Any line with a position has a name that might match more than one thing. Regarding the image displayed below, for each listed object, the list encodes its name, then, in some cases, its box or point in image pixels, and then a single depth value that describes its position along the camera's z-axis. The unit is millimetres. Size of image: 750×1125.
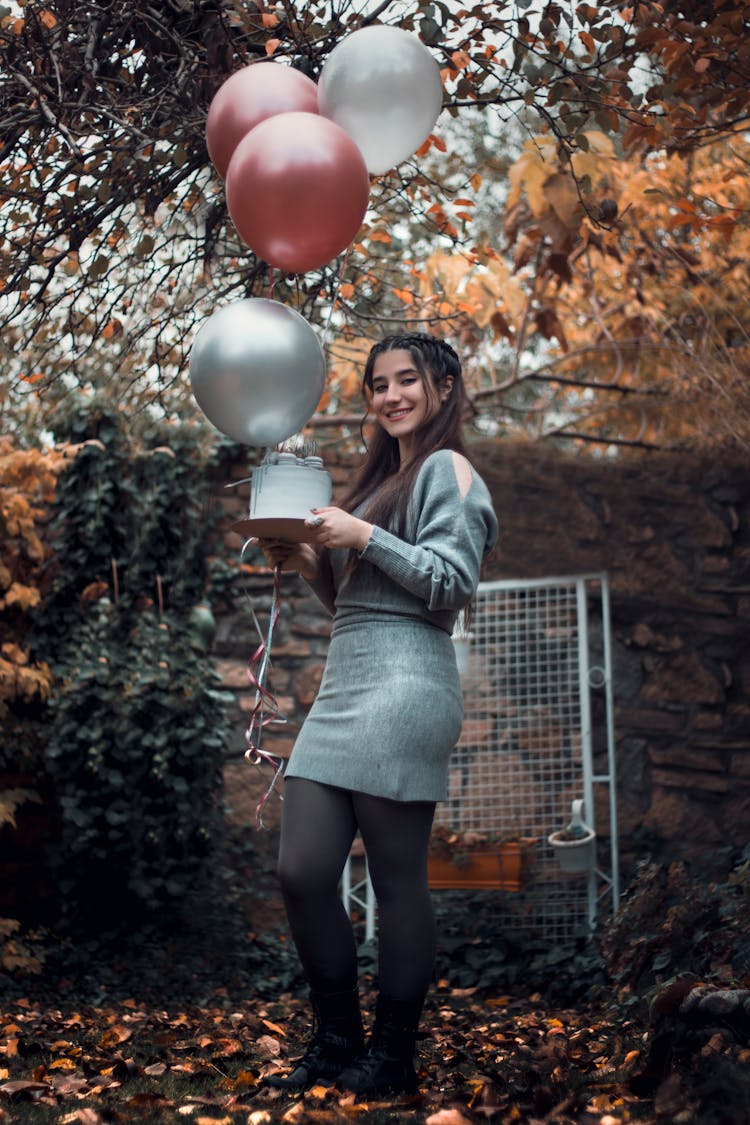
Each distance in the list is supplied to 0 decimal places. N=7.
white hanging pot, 3979
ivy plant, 3932
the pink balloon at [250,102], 2188
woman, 1945
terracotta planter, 4129
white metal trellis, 4148
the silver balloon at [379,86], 2199
